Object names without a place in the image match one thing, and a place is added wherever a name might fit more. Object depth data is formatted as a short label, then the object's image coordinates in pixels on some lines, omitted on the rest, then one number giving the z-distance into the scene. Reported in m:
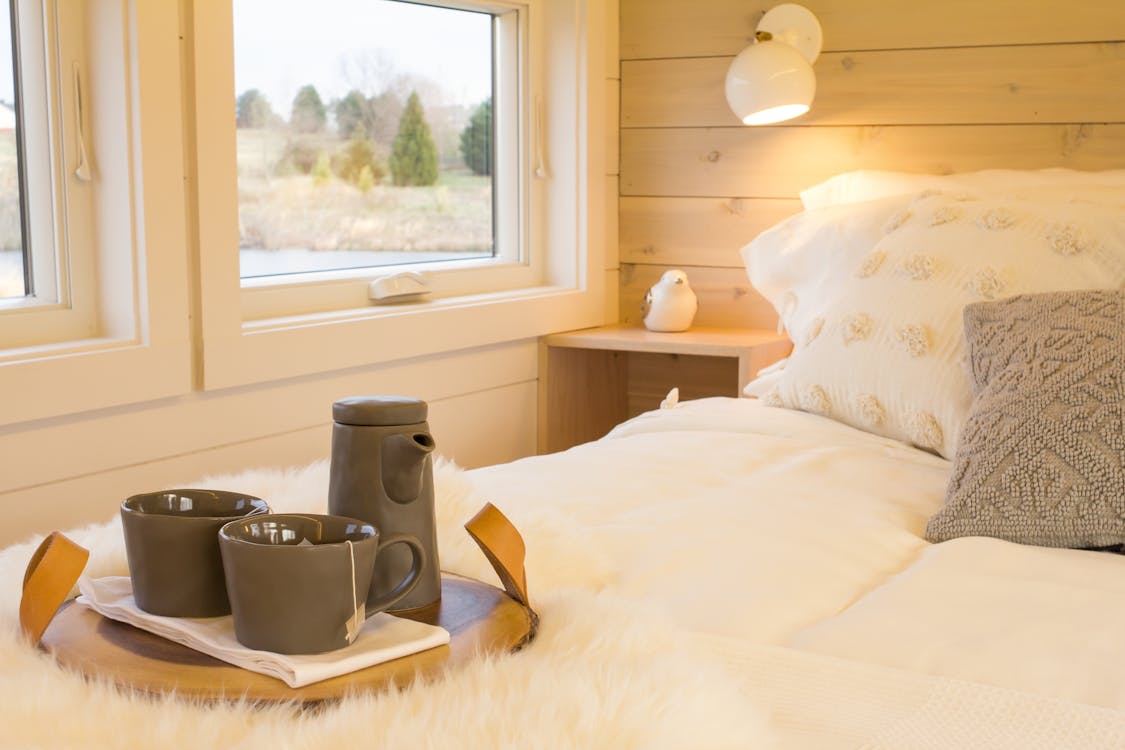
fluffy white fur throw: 0.68
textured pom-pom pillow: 1.70
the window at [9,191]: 1.75
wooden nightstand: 2.52
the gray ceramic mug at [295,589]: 0.74
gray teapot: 0.88
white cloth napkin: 0.74
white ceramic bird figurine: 2.62
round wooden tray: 0.73
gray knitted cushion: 1.27
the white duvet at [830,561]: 0.97
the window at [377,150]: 2.19
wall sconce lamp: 2.36
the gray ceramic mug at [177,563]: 0.81
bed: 0.73
